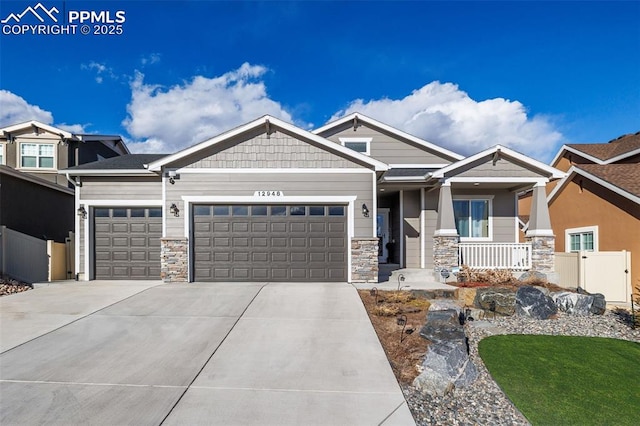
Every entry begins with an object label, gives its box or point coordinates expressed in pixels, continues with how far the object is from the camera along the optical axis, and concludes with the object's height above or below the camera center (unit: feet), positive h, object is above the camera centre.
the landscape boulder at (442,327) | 19.30 -6.48
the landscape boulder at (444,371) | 14.75 -6.82
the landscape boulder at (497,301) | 26.43 -6.56
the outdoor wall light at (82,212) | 37.78 +0.62
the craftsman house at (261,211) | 35.53 +0.56
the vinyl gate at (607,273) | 33.63 -5.66
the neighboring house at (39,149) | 55.01 +10.98
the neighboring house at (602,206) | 35.94 +0.96
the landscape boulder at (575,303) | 27.40 -7.00
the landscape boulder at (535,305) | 26.25 -6.81
